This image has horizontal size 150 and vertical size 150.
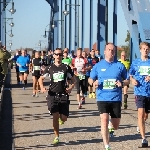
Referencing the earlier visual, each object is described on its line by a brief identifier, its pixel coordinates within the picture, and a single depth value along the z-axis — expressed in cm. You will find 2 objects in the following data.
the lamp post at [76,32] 4663
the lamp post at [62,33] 5325
